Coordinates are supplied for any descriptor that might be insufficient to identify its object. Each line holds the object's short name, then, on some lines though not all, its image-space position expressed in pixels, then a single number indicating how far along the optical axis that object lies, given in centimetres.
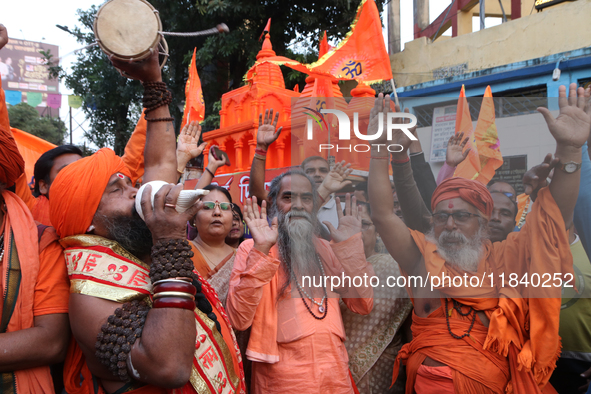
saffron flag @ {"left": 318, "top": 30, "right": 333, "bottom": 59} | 548
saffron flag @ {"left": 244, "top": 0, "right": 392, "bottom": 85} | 343
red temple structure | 766
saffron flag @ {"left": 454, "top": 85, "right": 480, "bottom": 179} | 216
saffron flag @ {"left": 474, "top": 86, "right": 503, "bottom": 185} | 214
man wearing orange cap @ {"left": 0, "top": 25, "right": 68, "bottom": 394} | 142
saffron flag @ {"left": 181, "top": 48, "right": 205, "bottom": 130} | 549
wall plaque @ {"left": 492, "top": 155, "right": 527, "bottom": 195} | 209
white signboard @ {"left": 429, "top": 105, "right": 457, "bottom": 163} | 219
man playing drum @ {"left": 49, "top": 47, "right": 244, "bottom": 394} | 134
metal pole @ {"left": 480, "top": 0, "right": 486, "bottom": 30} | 904
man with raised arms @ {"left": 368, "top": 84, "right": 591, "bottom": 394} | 201
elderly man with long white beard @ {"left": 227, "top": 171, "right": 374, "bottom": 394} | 208
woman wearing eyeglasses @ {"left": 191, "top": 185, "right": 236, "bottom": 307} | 256
